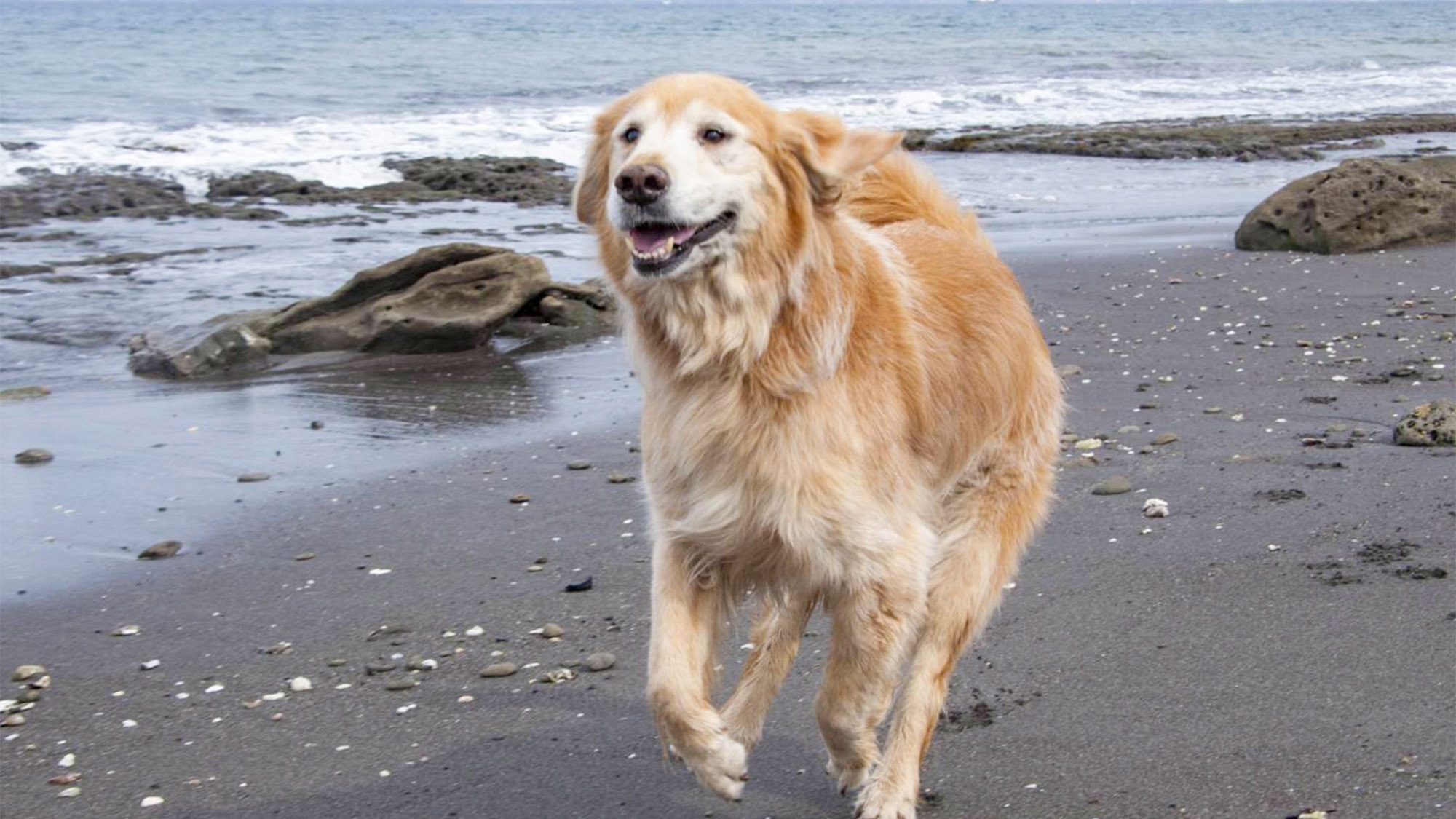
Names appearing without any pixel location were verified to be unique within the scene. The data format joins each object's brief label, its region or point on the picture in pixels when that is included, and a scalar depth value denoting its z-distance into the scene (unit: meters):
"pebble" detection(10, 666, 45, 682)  4.67
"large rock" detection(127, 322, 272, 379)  9.24
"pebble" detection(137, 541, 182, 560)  5.83
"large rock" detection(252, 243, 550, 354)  9.71
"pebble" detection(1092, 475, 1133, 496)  5.90
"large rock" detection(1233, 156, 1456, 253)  11.55
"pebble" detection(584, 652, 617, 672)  4.59
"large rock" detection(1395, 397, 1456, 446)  6.12
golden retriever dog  3.49
